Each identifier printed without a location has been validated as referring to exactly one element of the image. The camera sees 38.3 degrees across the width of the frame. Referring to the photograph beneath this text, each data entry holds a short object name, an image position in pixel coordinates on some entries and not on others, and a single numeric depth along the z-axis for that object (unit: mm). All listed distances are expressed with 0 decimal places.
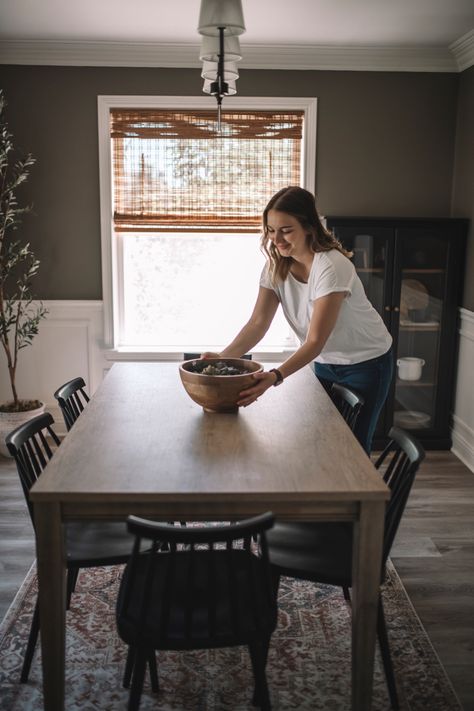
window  4188
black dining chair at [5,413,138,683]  1968
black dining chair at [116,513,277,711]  1502
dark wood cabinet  4027
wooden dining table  1643
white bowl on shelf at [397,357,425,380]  4219
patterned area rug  2016
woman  2396
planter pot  4035
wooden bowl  2176
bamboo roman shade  4188
